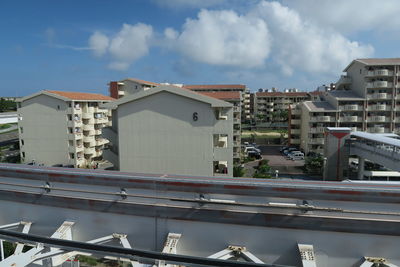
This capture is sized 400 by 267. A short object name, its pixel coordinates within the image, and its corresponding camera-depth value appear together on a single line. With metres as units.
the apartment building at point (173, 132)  16.95
